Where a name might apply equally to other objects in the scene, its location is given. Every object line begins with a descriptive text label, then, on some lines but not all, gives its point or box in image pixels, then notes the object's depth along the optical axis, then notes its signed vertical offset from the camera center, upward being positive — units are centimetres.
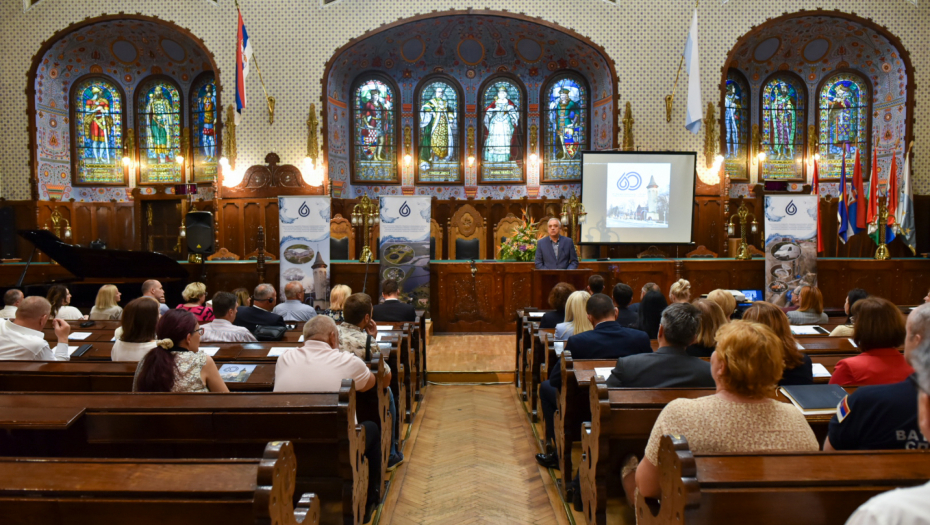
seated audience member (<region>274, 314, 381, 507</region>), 278 -64
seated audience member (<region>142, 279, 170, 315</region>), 521 -49
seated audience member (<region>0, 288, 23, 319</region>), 492 -56
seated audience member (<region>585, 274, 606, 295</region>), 512 -45
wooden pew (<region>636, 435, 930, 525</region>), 146 -65
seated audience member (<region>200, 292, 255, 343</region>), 402 -64
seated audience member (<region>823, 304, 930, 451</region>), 180 -60
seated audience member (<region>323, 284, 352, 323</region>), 480 -55
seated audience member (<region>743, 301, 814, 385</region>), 257 -52
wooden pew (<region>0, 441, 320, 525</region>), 143 -65
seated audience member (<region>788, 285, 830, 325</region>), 472 -64
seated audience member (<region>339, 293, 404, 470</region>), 344 -60
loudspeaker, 1130 +8
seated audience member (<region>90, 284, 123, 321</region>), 552 -69
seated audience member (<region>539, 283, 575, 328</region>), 479 -59
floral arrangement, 813 -19
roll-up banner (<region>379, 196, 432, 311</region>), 788 -16
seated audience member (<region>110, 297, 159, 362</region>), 329 -55
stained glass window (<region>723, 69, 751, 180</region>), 1254 +237
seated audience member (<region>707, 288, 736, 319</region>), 389 -46
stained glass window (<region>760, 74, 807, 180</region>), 1277 +233
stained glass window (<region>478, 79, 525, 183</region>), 1298 +241
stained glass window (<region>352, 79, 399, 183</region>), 1280 +225
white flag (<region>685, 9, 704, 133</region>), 822 +205
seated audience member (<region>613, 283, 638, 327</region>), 457 -57
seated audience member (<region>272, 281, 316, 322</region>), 527 -67
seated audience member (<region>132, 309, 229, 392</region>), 264 -60
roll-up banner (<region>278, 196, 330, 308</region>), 798 -13
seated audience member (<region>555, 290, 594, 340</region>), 406 -58
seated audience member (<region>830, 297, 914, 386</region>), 240 -47
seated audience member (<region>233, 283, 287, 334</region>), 459 -64
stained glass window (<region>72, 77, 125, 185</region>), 1273 +228
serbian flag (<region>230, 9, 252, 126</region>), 829 +249
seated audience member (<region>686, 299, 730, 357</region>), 313 -51
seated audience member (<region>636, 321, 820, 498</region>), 175 -55
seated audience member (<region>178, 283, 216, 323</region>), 472 -53
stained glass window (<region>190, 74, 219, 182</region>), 1270 +237
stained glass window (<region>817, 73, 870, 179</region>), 1238 +242
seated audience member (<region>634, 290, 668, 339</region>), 442 -60
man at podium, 705 -25
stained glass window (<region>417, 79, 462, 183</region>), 1302 +223
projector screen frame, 987 +83
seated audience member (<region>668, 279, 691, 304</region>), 462 -47
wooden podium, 688 -56
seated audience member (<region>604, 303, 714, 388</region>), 262 -60
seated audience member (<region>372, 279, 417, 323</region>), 539 -73
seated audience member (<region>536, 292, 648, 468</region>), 344 -65
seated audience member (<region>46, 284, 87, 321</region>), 523 -63
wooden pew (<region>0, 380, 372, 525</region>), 226 -76
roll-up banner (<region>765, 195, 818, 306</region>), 843 -13
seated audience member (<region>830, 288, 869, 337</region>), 413 -68
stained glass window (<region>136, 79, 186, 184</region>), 1304 +232
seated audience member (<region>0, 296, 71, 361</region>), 348 -60
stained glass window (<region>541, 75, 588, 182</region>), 1271 +231
